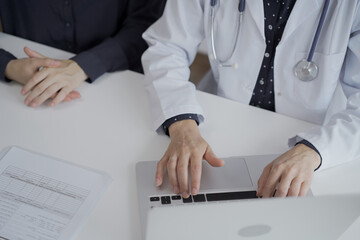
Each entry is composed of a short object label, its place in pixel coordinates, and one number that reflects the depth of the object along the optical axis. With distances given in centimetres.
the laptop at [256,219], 48
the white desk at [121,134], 81
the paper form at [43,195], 72
